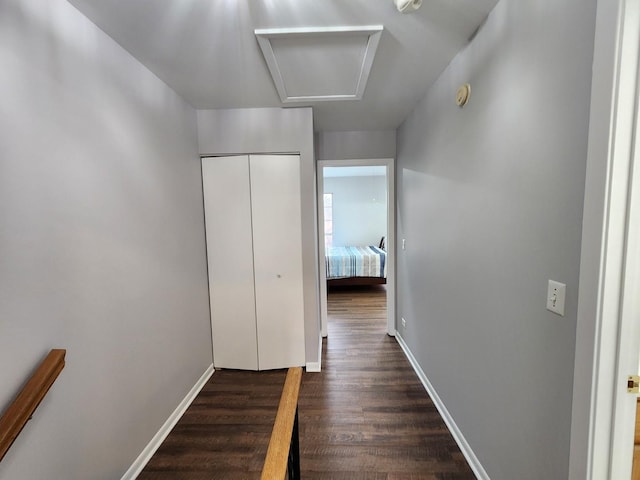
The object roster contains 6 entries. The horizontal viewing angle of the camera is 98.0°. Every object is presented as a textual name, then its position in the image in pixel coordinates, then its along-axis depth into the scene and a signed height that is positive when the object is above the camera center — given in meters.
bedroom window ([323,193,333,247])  7.14 -0.05
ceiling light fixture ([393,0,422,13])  1.16 +0.89
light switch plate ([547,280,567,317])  0.99 -0.30
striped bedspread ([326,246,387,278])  5.13 -0.91
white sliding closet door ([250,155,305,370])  2.49 -0.38
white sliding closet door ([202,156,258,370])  2.51 -0.38
